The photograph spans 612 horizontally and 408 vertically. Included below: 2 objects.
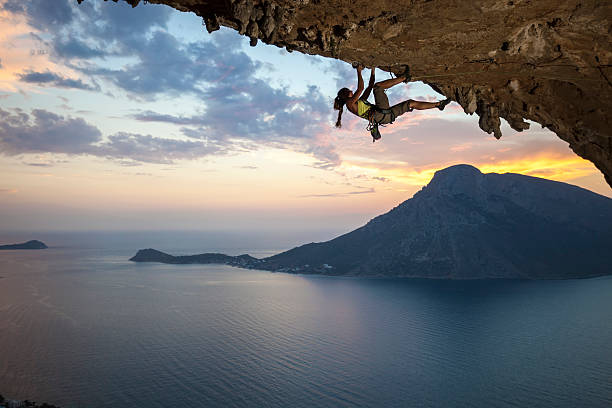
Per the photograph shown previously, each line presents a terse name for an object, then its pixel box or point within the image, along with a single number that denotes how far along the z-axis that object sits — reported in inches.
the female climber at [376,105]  225.1
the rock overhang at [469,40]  155.7
